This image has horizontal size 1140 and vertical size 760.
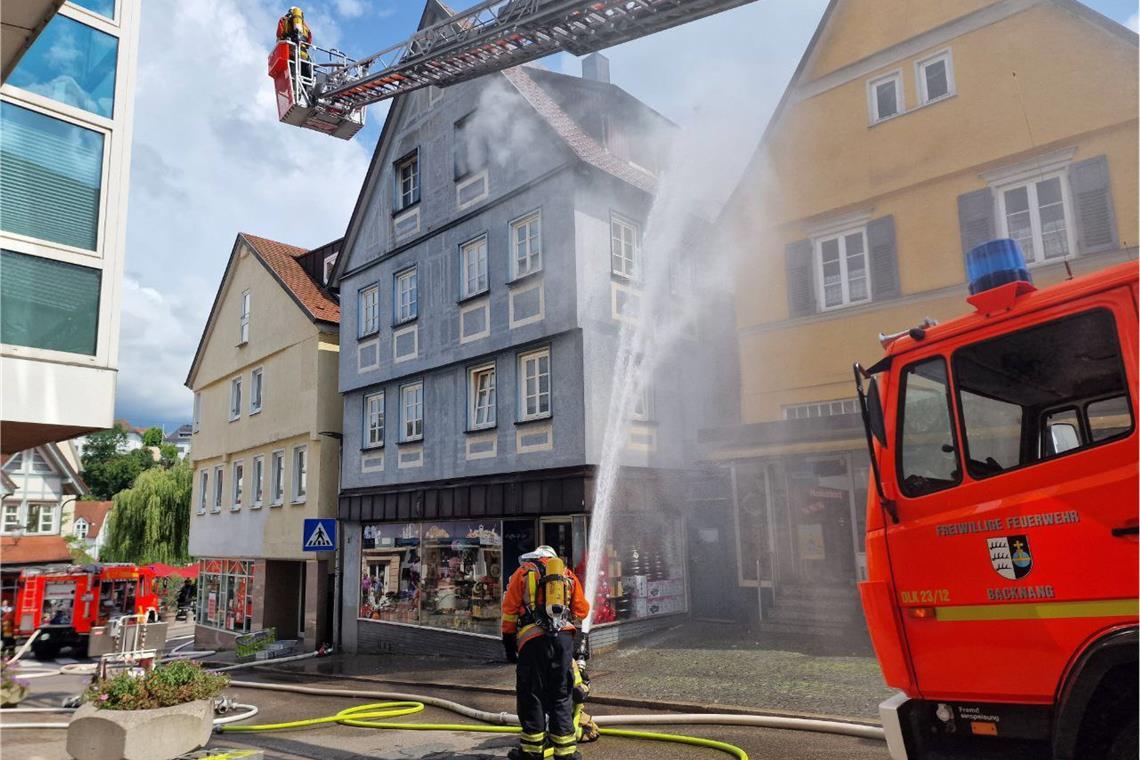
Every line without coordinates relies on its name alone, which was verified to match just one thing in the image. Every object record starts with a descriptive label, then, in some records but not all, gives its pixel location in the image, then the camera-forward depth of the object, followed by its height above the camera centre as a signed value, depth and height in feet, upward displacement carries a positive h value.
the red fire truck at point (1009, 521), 12.35 -0.24
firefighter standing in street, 21.01 -3.60
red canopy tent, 98.89 -5.86
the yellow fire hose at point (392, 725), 23.54 -7.19
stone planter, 21.44 -5.55
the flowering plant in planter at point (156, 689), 22.47 -4.61
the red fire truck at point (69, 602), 81.61 -7.52
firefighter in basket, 52.65 +32.99
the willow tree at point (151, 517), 120.78 +1.81
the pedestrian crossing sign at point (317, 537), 58.65 -0.92
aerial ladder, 34.37 +25.38
